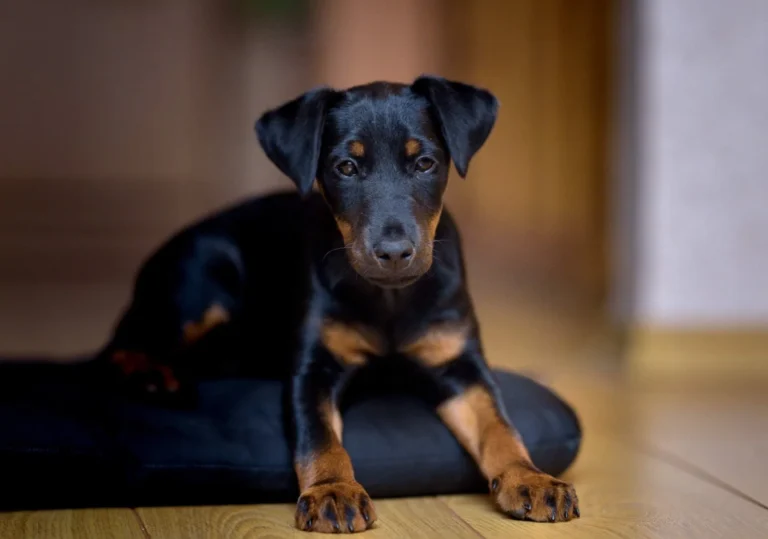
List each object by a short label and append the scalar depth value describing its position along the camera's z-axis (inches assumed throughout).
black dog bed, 86.6
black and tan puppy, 83.4
